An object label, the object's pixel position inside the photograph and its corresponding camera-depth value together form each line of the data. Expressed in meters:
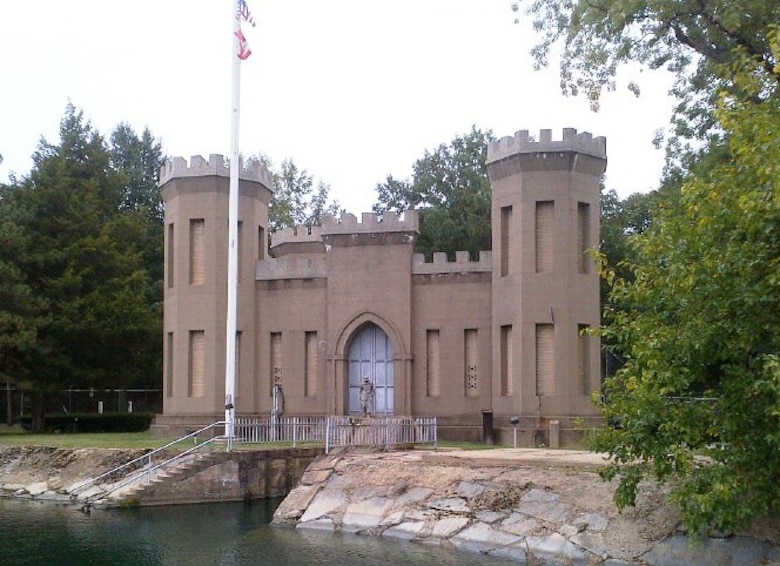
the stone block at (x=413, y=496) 20.84
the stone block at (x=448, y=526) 19.38
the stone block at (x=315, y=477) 23.08
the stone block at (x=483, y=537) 18.42
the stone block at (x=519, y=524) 18.47
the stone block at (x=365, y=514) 20.78
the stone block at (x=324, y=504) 21.72
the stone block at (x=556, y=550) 17.17
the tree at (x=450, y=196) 50.91
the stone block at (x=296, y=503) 22.06
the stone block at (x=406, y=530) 19.80
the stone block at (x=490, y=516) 19.20
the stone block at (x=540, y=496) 19.00
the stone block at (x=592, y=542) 17.09
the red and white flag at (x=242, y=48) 28.94
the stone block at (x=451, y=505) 19.92
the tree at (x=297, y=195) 62.44
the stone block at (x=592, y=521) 17.62
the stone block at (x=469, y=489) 20.22
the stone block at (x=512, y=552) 17.81
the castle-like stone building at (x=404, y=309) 30.02
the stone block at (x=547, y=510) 18.38
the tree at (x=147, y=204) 45.91
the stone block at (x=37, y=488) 26.88
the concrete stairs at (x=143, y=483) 24.53
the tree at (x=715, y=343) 12.31
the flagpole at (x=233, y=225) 28.75
